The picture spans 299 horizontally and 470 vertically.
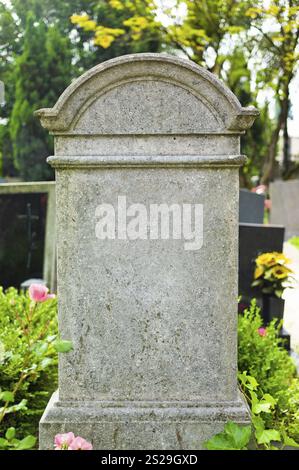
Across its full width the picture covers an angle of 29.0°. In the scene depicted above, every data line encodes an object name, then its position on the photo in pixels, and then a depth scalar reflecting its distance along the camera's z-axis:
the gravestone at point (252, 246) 5.24
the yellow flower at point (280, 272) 5.03
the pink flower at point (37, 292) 2.80
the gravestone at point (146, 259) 2.51
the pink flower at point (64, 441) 1.95
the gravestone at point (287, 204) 15.21
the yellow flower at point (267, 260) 5.04
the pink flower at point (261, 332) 3.65
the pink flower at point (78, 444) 1.92
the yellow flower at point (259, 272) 5.07
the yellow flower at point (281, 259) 5.04
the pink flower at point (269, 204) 15.92
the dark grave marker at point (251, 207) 8.51
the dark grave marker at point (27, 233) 5.56
